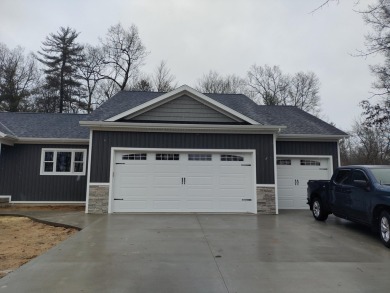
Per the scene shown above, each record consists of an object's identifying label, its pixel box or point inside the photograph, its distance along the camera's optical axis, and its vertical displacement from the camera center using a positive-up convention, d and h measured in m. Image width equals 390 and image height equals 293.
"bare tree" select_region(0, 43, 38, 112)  28.80 +9.53
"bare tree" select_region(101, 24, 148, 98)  31.80 +13.26
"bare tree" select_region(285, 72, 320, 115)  33.78 +9.59
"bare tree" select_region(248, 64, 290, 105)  33.91 +10.69
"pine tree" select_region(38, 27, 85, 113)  31.14 +11.44
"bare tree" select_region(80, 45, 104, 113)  32.34 +11.42
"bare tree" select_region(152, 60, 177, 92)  32.04 +10.44
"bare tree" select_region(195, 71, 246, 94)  33.56 +10.40
